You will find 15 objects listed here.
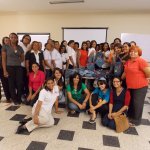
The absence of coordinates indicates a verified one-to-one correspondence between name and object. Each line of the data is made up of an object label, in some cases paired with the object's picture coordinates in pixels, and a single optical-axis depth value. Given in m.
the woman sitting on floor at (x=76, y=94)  2.93
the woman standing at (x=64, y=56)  4.05
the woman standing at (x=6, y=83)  3.35
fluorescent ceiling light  4.85
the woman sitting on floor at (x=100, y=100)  2.74
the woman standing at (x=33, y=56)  3.26
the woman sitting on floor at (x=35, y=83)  3.09
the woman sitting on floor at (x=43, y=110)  2.28
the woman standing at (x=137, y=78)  2.39
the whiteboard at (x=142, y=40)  6.34
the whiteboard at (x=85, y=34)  6.45
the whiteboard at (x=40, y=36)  6.77
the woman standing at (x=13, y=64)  3.04
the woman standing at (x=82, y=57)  4.30
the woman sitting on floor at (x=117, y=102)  2.50
